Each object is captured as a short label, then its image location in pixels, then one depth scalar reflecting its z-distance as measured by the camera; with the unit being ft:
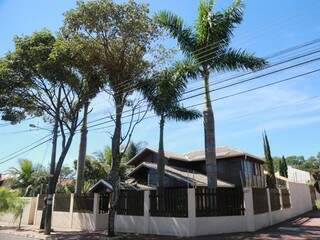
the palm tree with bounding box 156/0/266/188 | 45.83
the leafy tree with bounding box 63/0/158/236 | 45.51
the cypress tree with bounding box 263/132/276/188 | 70.40
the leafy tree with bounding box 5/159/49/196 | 82.77
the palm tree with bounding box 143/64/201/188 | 44.49
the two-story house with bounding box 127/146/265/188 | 62.96
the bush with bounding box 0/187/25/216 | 51.11
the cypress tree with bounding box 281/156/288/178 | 101.10
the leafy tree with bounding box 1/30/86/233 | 47.98
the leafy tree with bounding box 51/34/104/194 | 46.14
